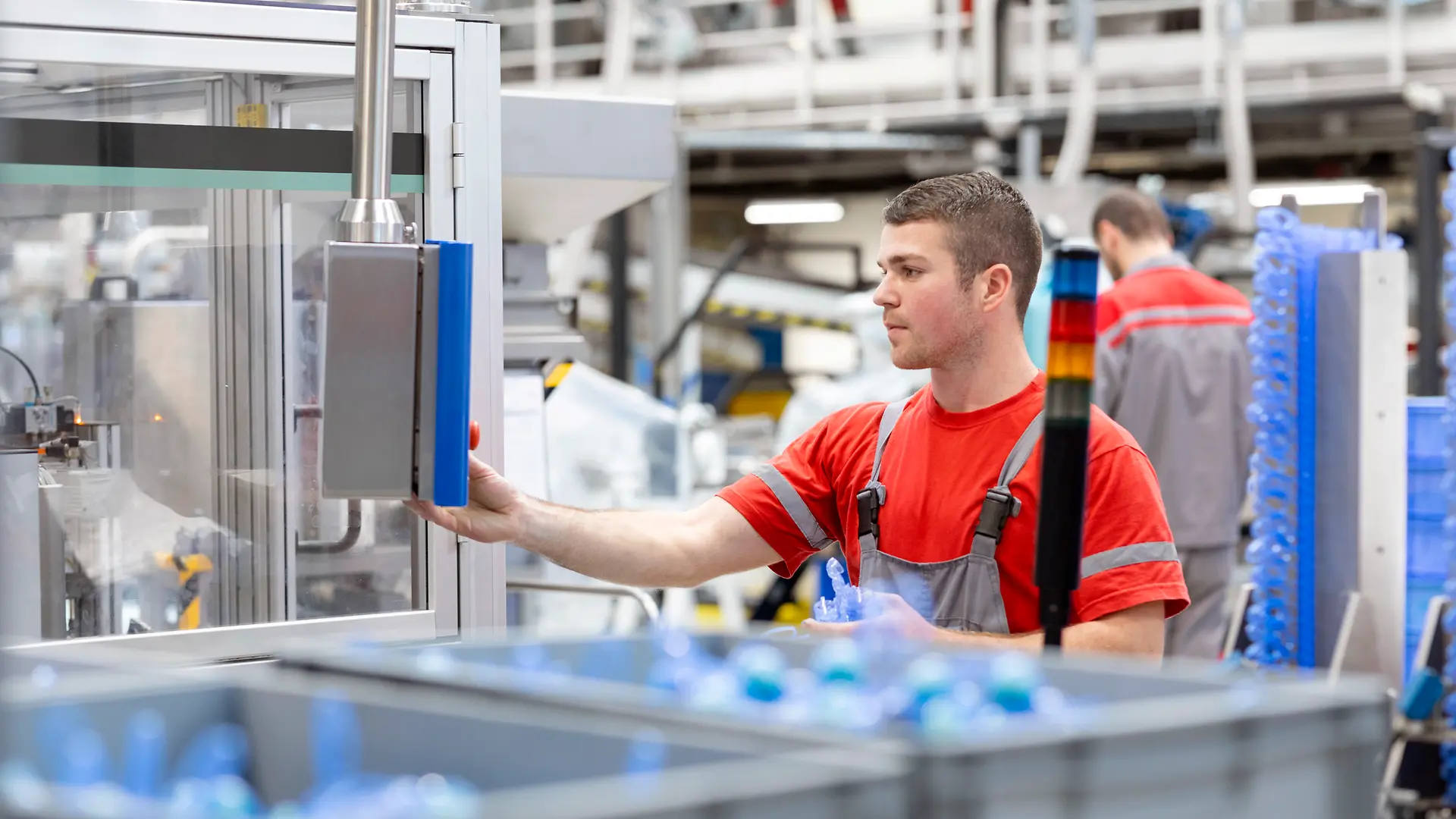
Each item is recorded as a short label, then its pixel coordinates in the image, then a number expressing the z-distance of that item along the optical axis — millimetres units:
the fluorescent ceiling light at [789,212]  12945
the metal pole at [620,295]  8953
